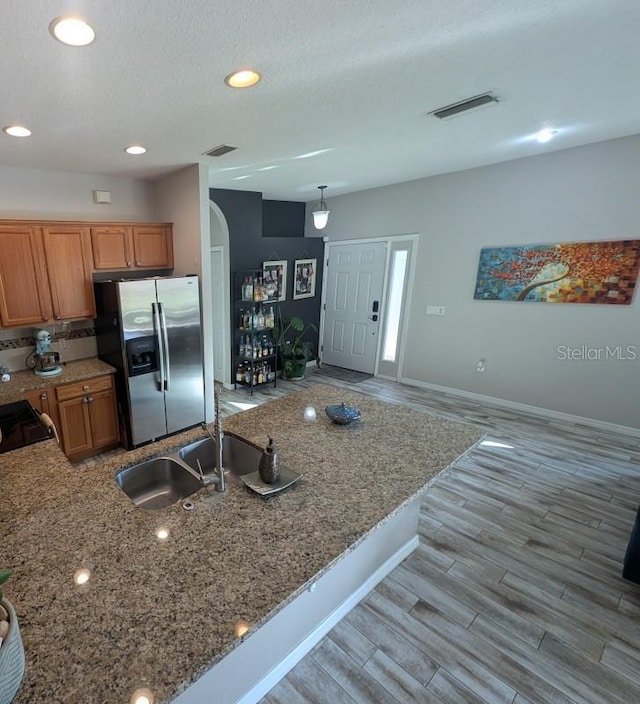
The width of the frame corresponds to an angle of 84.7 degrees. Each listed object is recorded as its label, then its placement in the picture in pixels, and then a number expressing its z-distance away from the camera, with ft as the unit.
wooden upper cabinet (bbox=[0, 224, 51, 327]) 8.86
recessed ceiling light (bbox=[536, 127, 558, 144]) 9.44
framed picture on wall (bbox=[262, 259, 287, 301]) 16.10
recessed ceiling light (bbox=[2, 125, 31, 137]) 6.78
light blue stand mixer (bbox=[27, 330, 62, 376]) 9.80
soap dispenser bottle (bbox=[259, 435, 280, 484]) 4.69
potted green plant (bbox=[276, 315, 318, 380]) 17.33
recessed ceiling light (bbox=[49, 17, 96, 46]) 3.86
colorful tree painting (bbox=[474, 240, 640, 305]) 11.39
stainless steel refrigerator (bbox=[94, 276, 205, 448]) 9.82
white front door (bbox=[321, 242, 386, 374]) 17.38
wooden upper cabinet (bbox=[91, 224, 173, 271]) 10.34
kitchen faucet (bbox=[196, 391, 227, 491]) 4.64
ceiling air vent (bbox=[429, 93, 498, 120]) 6.77
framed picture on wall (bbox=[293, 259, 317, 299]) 18.03
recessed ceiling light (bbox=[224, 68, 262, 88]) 5.14
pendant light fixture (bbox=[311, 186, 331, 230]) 14.46
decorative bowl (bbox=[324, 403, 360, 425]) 6.56
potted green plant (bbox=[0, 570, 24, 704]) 2.20
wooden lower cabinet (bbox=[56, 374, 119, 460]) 9.64
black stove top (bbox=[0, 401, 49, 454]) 5.70
